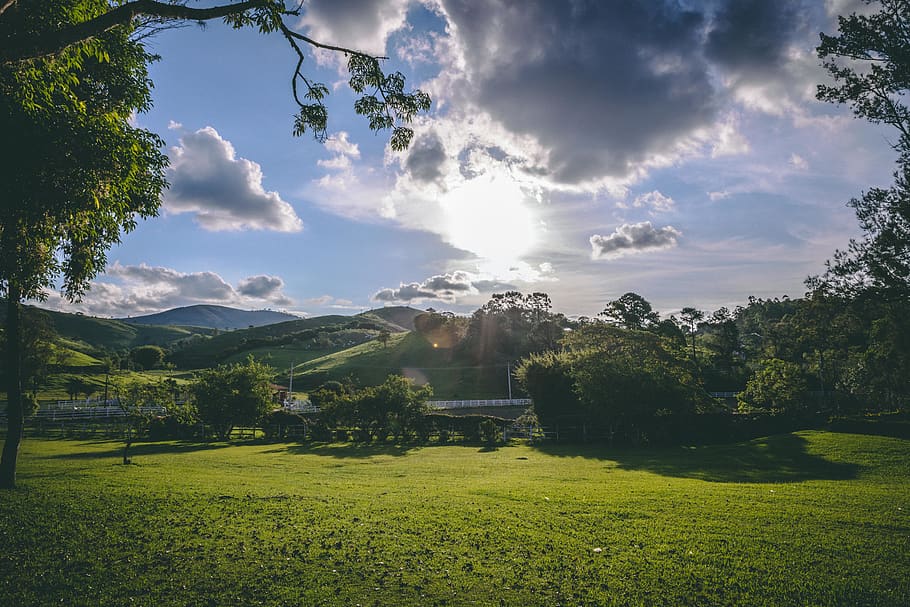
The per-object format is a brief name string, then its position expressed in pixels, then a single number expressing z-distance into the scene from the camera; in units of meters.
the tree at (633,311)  75.94
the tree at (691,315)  89.72
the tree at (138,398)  24.02
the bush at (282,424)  36.34
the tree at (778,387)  33.44
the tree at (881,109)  17.80
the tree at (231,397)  34.19
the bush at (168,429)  36.16
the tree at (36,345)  46.75
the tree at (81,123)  5.37
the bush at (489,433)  32.21
